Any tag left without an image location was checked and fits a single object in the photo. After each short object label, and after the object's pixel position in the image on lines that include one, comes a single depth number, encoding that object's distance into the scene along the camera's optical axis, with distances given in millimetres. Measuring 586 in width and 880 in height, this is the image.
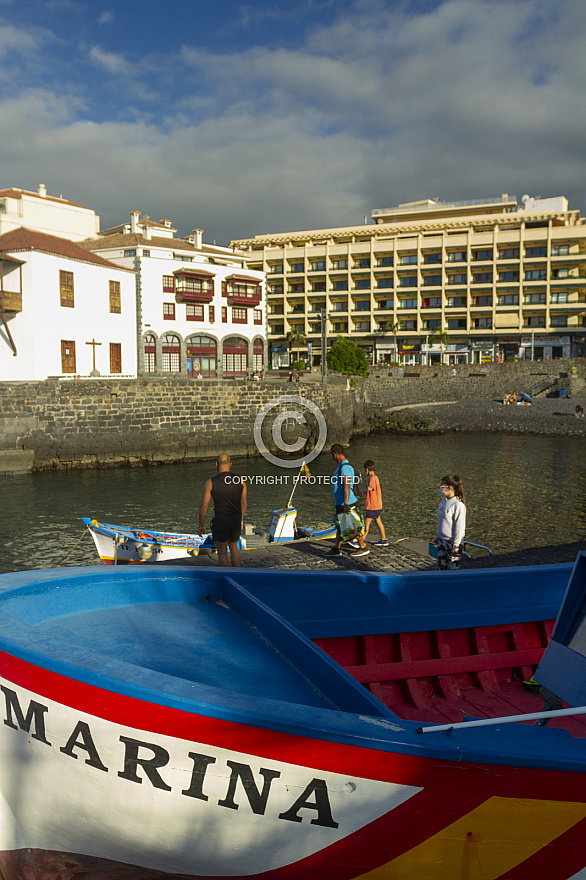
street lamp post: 48250
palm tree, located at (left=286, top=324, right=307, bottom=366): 83425
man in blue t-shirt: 11312
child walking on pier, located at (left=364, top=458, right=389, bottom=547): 12094
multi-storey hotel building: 78625
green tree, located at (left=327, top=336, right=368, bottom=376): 63000
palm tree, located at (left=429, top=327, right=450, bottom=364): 81125
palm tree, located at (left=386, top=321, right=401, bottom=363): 83625
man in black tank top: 8859
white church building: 36281
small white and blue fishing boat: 13164
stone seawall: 31172
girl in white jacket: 9203
